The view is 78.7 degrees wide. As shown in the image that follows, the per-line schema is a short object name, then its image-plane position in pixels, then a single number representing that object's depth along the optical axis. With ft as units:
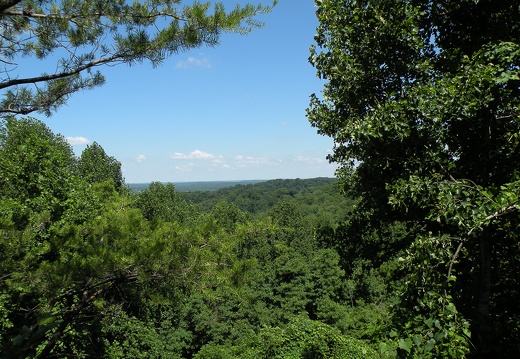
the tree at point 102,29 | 13.09
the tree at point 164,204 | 85.76
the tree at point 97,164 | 77.46
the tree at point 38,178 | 31.58
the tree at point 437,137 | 10.25
